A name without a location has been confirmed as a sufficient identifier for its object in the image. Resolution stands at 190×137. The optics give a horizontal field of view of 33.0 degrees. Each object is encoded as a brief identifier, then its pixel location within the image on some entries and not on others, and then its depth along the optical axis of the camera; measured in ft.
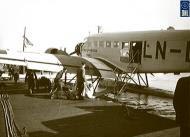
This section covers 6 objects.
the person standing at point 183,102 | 20.13
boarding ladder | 61.46
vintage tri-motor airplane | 53.72
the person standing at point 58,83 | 59.25
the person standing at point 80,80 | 56.34
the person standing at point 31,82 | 63.35
